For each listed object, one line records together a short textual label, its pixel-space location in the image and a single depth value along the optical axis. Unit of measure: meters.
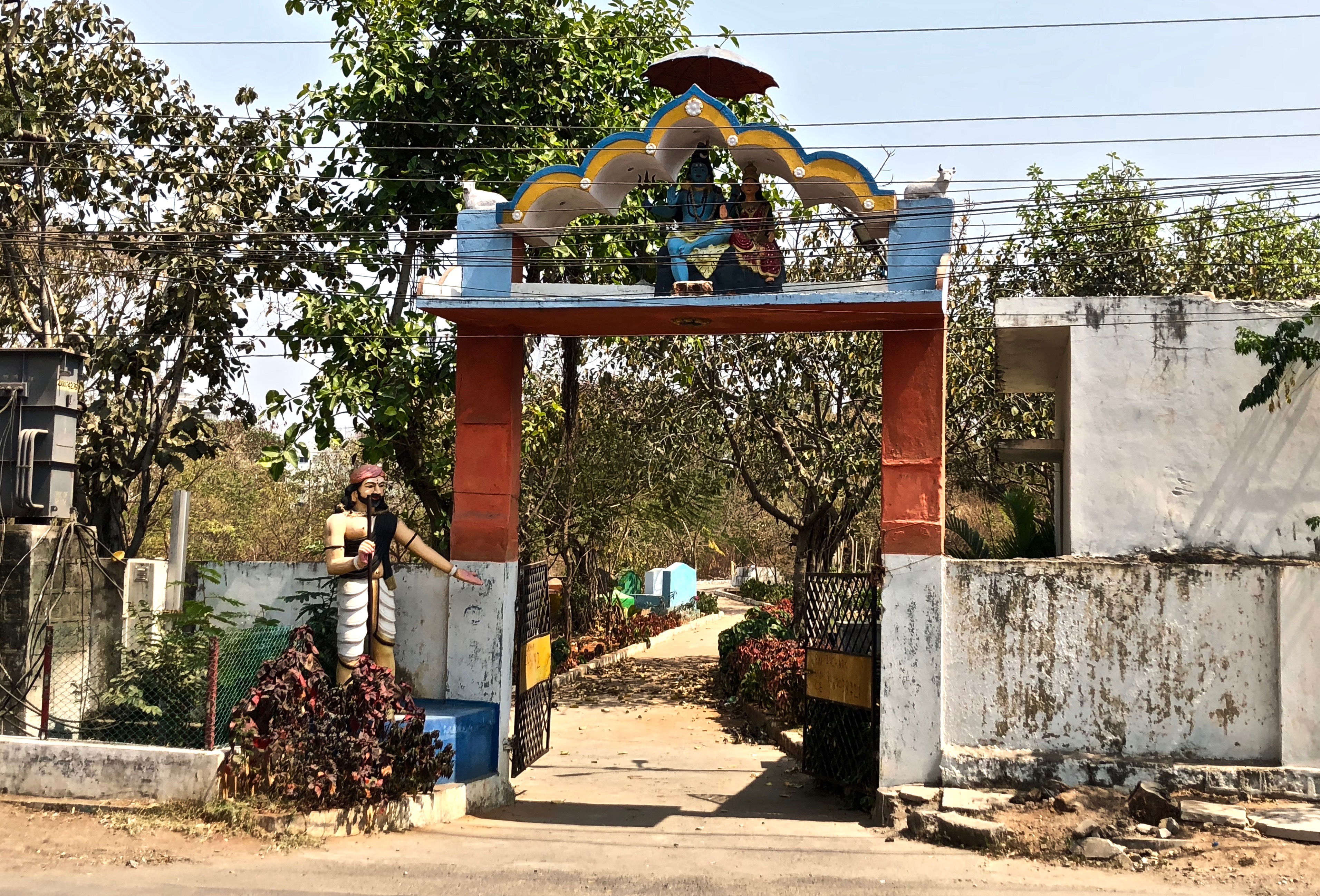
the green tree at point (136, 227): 13.62
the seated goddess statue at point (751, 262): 9.50
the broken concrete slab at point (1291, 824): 7.65
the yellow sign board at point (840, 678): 9.71
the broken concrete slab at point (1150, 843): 7.80
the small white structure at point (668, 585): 34.41
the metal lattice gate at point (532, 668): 10.20
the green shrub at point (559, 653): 20.20
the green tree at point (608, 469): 19.27
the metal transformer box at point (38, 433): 10.14
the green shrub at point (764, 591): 36.84
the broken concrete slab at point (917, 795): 8.79
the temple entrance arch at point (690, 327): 9.19
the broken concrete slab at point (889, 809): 8.87
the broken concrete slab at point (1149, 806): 8.14
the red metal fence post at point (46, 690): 9.08
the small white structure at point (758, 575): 44.59
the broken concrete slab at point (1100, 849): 7.82
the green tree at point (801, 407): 17.58
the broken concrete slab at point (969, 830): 8.15
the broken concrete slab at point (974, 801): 8.47
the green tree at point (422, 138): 12.88
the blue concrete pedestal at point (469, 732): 9.19
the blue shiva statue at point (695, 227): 9.54
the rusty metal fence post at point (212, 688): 8.39
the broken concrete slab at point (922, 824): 8.46
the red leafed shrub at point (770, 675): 14.02
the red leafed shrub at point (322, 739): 8.22
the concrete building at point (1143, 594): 8.74
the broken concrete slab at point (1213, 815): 7.95
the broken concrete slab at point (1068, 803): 8.34
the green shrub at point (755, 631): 18.47
